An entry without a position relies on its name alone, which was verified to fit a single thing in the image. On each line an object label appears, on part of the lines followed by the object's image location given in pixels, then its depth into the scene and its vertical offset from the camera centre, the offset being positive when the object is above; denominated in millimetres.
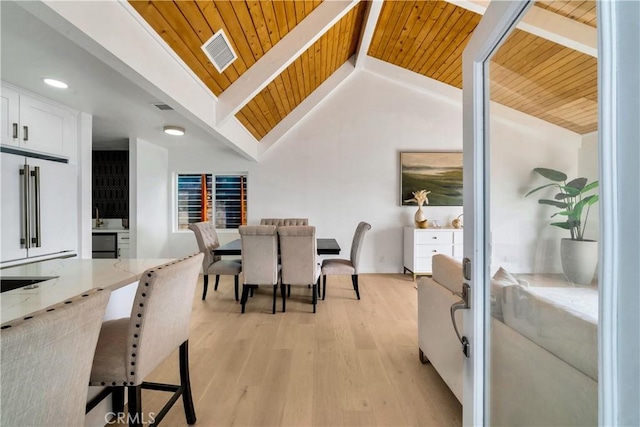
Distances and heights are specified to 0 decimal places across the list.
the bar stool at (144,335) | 1134 -563
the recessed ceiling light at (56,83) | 2255 +1104
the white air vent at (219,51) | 2062 +1307
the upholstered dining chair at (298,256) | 3021 -495
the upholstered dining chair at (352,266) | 3480 -694
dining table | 3365 -458
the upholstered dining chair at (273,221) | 4672 -138
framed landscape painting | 4871 +611
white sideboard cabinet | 4430 -521
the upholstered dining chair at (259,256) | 3035 -492
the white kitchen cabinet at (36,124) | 2273 +828
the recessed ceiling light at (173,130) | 3578 +1103
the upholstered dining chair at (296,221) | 4645 -137
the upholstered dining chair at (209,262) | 3471 -655
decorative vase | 4566 -101
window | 5188 +267
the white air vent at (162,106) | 2863 +1149
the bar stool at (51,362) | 562 -352
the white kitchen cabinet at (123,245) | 4363 -515
